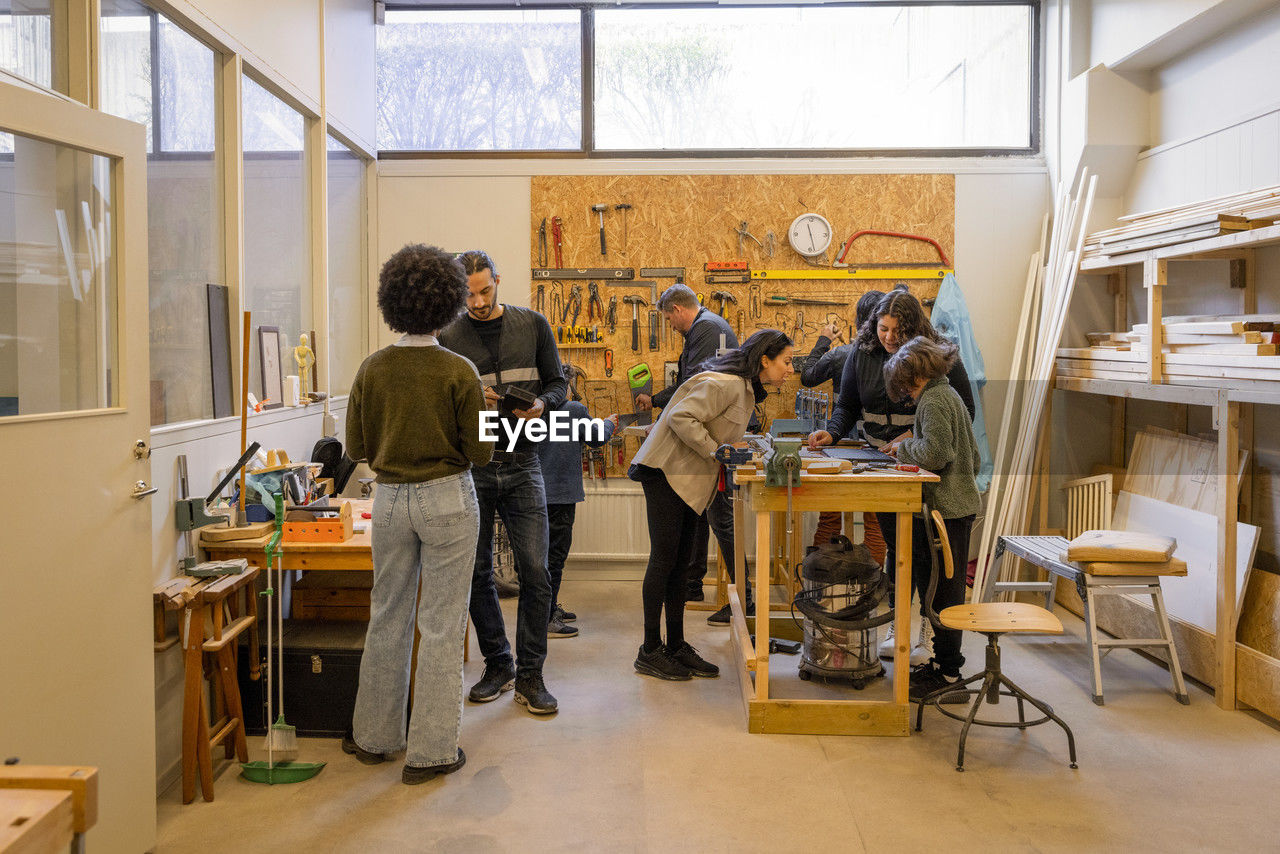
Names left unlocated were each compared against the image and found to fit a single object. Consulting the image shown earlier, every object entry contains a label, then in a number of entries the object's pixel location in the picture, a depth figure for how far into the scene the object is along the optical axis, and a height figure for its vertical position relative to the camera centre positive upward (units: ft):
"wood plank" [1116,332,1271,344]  11.76 +0.55
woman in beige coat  11.69 -0.77
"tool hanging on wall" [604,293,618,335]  18.66 +1.21
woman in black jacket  13.35 -0.17
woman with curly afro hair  9.29 -1.03
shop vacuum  12.01 -2.82
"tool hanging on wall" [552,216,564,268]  18.63 +2.71
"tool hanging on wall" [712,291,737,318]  18.54 +1.55
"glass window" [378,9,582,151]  18.81 +5.64
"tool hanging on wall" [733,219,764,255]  18.60 +2.68
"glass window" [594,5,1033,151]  18.74 +5.80
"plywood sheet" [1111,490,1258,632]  12.66 -2.33
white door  6.94 -0.58
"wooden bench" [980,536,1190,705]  12.31 -2.73
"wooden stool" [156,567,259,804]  9.34 -2.75
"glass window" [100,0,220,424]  9.75 +2.15
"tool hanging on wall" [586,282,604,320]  18.63 +1.41
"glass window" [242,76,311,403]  12.50 +2.13
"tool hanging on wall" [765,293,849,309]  18.52 +1.46
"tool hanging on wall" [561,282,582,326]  18.66 +1.45
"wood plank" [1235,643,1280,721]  11.45 -3.53
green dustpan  9.81 -3.93
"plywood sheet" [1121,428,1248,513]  14.19 -1.35
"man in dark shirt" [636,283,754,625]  15.42 +0.63
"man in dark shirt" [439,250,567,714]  11.56 -1.17
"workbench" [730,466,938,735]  10.84 -2.38
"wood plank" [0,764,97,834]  3.85 -1.59
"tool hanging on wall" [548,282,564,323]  18.72 +1.53
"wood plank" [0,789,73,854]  3.44 -1.60
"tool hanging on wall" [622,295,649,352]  18.54 +1.30
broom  9.93 -3.56
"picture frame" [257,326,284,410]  12.66 +0.15
